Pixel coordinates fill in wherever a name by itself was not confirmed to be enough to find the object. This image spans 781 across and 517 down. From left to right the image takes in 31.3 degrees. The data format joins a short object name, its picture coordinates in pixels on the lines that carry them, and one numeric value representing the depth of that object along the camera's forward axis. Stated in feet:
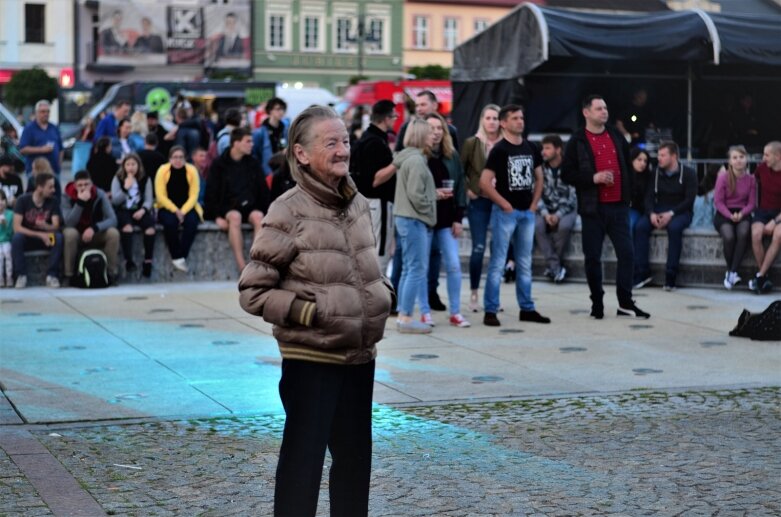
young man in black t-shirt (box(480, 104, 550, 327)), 38.75
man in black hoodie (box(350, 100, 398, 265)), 38.01
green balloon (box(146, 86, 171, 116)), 134.92
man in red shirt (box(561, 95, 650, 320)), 39.93
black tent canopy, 61.82
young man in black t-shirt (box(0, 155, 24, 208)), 54.37
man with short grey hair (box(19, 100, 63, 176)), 63.98
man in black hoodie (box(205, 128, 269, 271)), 50.85
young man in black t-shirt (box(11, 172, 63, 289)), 47.55
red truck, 123.75
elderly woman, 15.53
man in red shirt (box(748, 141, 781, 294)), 46.11
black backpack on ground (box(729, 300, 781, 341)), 36.22
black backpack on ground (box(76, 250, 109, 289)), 48.01
